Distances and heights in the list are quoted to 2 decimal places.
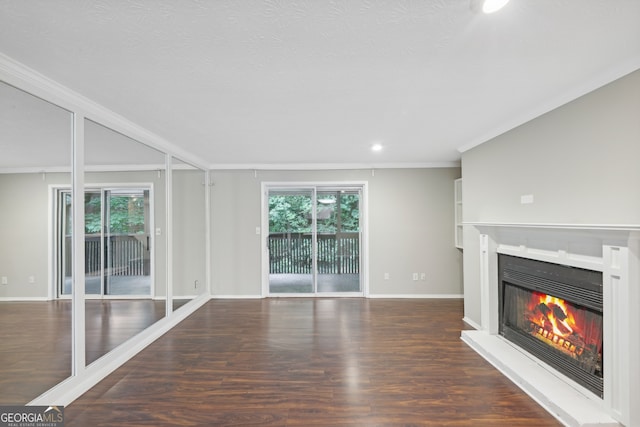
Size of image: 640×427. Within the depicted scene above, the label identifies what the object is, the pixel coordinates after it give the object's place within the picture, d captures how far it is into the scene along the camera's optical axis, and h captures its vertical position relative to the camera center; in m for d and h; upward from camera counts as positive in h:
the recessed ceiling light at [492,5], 1.25 +0.91
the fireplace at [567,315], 1.83 -0.86
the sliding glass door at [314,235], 5.33 -0.35
